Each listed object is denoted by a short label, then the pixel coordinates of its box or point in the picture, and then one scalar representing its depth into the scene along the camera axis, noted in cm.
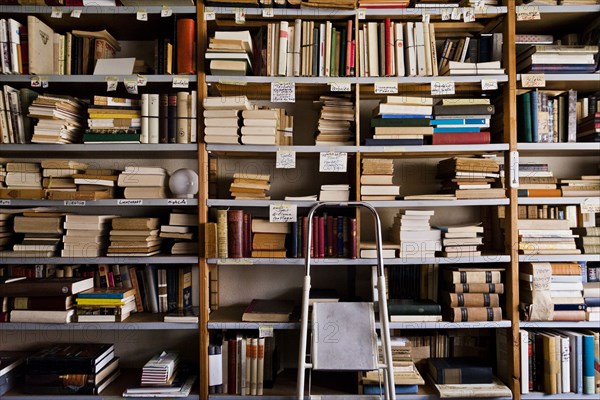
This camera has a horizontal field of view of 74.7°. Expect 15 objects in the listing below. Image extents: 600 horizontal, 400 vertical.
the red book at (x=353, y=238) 208
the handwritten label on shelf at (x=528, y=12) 209
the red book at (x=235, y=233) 209
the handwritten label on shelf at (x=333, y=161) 209
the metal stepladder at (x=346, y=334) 188
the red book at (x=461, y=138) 213
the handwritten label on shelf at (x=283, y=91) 209
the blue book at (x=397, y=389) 206
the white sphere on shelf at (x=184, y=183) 212
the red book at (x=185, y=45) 209
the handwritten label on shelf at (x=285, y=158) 209
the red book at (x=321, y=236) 211
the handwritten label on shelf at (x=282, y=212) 209
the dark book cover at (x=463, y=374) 210
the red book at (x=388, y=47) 212
